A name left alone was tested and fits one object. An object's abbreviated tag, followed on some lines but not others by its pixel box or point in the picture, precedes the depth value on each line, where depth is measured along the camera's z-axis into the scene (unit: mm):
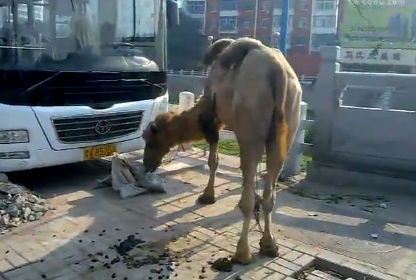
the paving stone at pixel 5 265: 3828
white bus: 5453
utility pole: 8622
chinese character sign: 21814
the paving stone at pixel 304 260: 3966
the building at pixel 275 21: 43219
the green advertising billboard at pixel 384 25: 23312
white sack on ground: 5895
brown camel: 3768
